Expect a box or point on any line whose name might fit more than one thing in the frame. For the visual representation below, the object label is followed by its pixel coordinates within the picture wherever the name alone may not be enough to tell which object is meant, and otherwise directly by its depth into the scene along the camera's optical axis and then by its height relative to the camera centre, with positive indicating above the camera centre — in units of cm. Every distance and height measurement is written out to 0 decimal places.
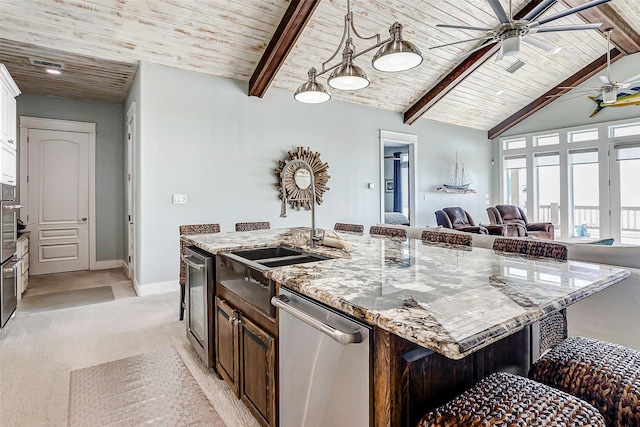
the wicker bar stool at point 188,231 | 305 -17
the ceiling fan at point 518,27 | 296 +170
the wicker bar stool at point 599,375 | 105 -56
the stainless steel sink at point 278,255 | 190 -27
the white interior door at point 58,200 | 522 +21
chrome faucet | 206 -10
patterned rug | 182 -110
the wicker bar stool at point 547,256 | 166 -23
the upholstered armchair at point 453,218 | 657 -12
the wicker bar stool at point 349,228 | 342 -16
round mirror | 540 +56
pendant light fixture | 216 +103
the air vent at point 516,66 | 388 +173
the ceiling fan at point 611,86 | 494 +189
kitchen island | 79 -25
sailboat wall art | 769 +74
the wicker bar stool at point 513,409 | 82 -51
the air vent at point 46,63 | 393 +180
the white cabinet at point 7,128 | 310 +87
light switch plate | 436 +19
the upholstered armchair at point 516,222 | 648 -22
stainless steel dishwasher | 93 -49
